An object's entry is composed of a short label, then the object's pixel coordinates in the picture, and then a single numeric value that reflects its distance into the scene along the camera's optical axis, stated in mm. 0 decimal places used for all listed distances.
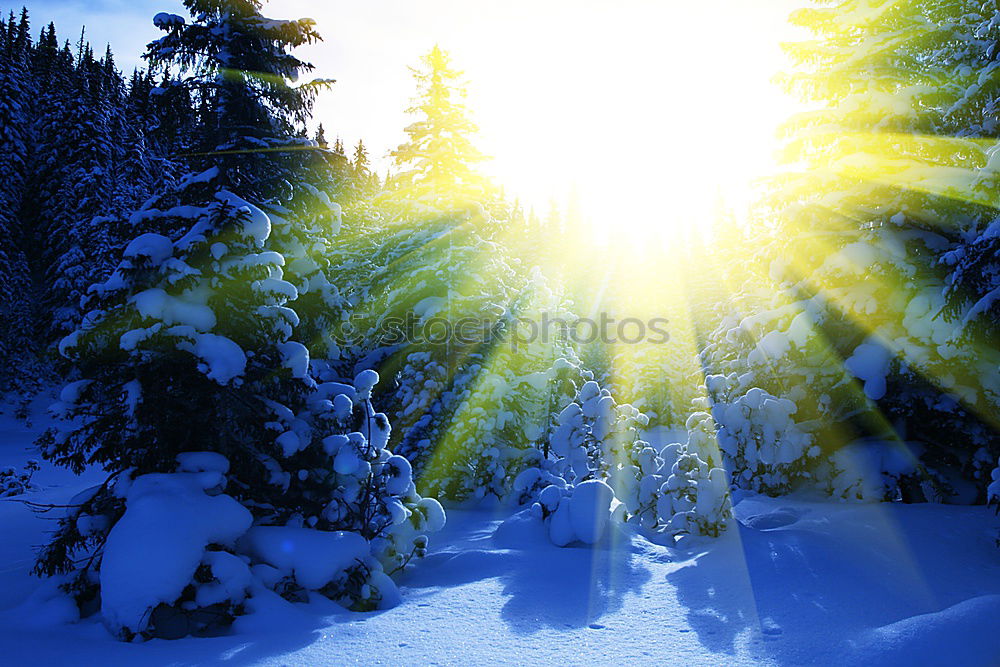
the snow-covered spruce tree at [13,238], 28500
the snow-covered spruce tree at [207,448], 5562
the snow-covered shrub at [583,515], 9133
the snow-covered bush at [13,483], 15586
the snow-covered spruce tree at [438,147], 17531
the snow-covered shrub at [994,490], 6598
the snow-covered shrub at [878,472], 9906
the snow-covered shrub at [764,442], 10617
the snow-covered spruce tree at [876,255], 9586
